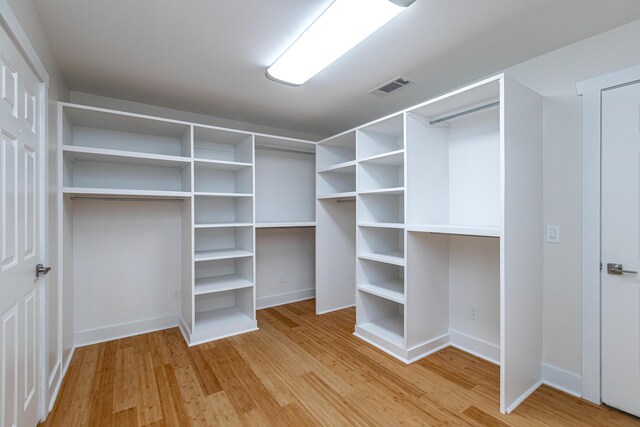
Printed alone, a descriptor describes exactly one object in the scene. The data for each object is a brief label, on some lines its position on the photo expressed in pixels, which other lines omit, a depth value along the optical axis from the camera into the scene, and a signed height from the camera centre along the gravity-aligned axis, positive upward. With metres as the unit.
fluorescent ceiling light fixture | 1.55 +1.11
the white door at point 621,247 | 1.82 -0.24
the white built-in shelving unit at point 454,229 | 1.96 -0.14
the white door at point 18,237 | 1.25 -0.13
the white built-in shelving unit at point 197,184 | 2.63 +0.30
